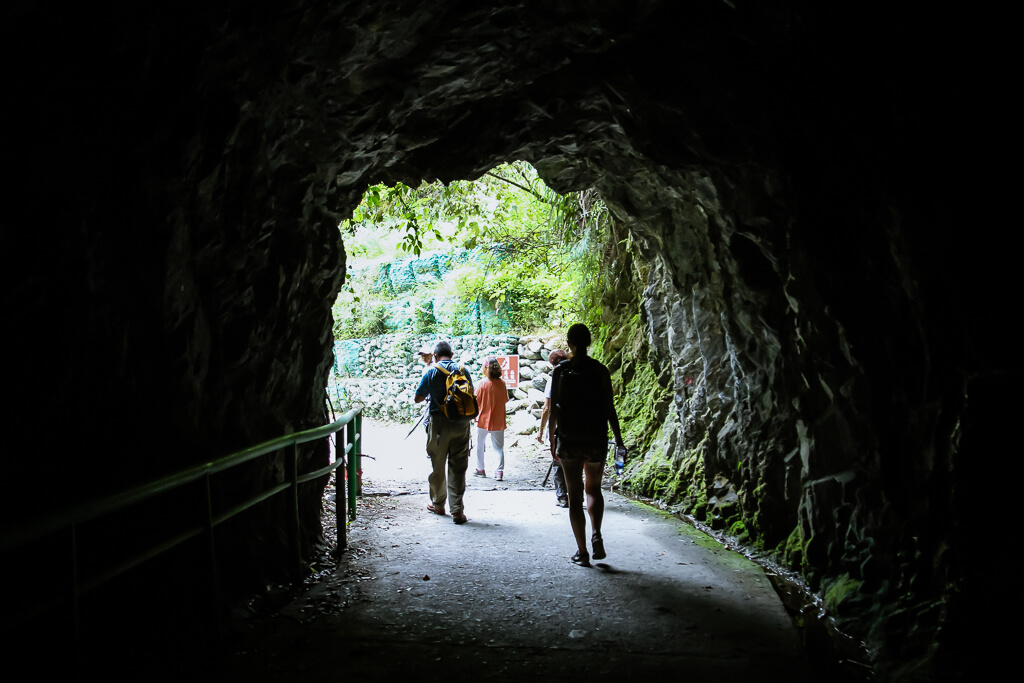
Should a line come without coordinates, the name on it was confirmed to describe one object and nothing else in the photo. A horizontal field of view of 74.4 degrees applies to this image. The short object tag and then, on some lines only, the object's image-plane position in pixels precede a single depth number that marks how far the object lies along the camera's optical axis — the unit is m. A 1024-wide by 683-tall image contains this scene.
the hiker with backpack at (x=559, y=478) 7.66
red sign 15.41
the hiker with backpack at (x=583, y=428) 5.25
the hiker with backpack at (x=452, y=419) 6.90
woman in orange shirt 9.94
